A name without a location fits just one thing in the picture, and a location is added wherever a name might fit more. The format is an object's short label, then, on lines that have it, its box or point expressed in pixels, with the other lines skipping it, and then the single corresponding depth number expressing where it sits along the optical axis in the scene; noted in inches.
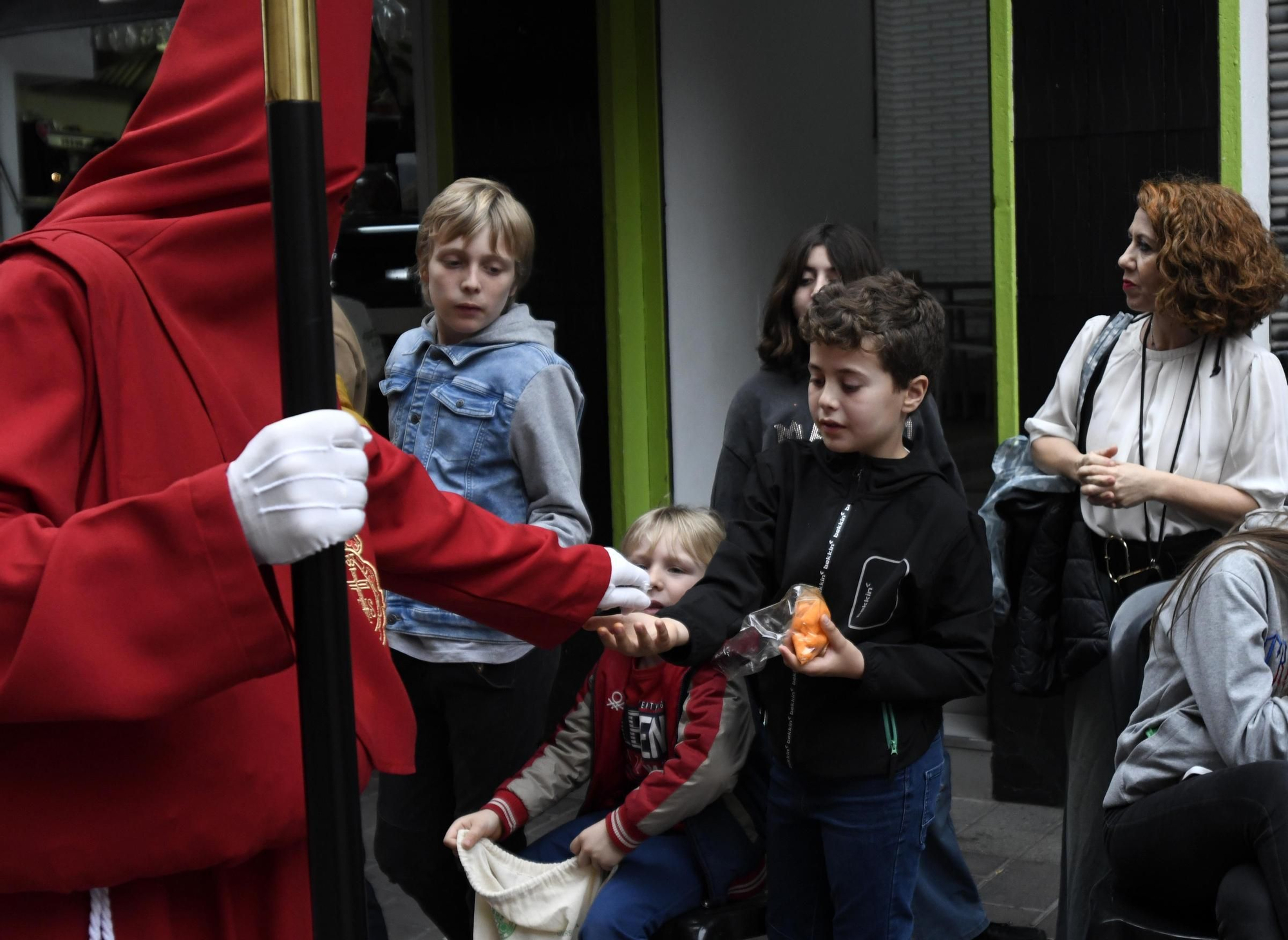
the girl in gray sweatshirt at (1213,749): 101.7
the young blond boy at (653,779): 117.0
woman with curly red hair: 129.3
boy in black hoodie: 110.9
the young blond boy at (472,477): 131.9
